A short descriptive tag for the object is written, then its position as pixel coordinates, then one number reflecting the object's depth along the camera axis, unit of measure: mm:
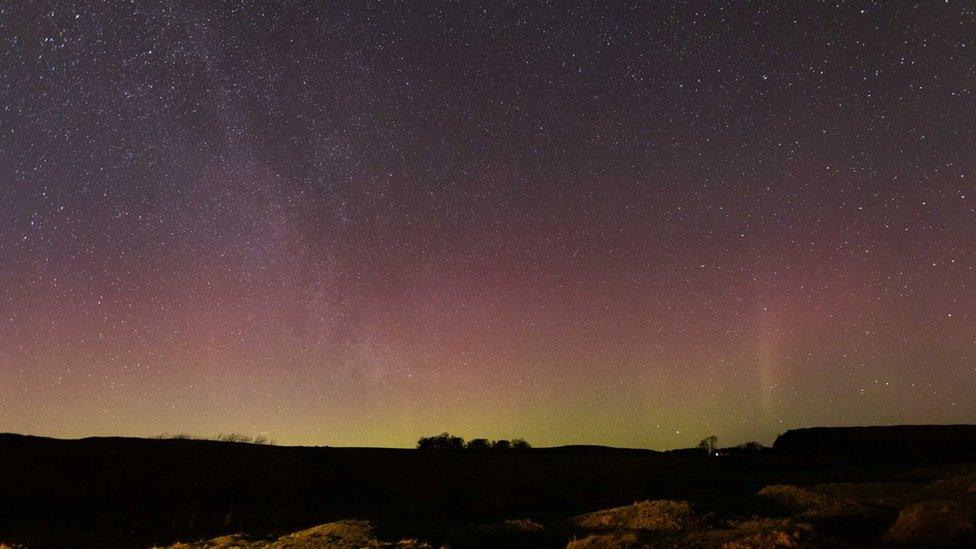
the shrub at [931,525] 11750
